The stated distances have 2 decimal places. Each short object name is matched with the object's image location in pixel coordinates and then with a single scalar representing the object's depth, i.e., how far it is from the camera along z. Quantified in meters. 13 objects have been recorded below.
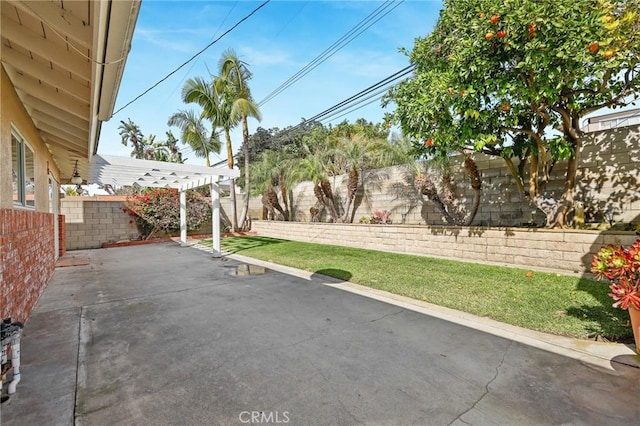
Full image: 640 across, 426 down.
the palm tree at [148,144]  40.25
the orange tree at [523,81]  5.09
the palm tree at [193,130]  17.73
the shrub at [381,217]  12.30
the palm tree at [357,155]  12.56
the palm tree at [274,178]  16.03
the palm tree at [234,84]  16.19
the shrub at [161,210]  15.56
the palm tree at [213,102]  16.20
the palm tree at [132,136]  40.81
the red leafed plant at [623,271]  3.20
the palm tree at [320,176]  13.68
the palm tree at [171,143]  40.38
